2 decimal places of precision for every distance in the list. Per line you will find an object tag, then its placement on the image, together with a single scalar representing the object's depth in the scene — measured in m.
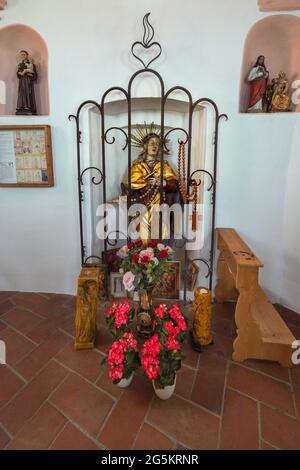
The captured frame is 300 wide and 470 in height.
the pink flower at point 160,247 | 1.58
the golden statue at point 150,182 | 2.03
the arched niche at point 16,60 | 1.87
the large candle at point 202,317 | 1.52
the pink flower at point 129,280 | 1.45
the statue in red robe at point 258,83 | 1.75
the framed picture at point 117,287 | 2.16
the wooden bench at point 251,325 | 1.35
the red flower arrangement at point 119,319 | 1.25
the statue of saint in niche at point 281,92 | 1.77
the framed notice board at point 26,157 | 1.92
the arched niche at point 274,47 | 1.73
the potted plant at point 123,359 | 1.11
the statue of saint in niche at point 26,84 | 1.86
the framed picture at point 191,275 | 2.10
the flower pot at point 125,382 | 1.23
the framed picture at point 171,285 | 2.12
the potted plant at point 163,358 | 1.09
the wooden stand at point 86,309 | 1.49
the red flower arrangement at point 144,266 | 1.48
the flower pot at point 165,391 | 1.16
